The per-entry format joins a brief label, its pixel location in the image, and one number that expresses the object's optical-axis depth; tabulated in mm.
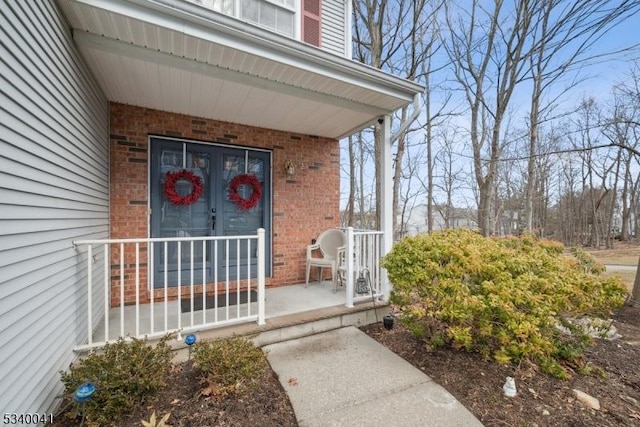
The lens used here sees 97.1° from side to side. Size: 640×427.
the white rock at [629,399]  2288
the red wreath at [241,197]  4328
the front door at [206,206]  3904
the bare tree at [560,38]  6148
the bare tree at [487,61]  9141
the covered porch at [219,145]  2379
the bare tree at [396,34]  8273
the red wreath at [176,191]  3877
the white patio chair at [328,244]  4680
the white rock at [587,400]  2195
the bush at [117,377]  1854
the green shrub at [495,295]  2367
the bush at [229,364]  2119
